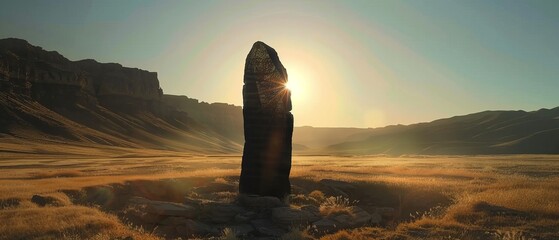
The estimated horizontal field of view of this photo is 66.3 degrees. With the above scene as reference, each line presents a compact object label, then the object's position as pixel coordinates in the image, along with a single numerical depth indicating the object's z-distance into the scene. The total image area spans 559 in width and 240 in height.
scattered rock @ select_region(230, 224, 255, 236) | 14.92
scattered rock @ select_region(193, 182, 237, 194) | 22.49
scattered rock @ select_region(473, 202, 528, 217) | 15.76
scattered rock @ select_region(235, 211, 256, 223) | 16.83
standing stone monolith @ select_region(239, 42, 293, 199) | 20.70
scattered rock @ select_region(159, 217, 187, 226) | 15.93
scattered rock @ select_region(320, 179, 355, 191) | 23.67
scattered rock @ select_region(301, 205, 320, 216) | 17.57
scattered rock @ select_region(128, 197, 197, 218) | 16.16
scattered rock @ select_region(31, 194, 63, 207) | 17.44
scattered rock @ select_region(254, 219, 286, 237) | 15.08
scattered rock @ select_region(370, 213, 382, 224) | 16.54
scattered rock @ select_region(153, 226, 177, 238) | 14.89
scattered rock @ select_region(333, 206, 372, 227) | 15.86
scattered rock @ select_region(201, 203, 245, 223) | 16.95
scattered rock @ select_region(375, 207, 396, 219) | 17.86
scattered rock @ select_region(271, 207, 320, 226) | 16.33
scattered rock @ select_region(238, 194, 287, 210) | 18.77
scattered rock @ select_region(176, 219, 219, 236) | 15.09
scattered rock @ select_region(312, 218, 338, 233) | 15.20
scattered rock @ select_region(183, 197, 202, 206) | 17.77
